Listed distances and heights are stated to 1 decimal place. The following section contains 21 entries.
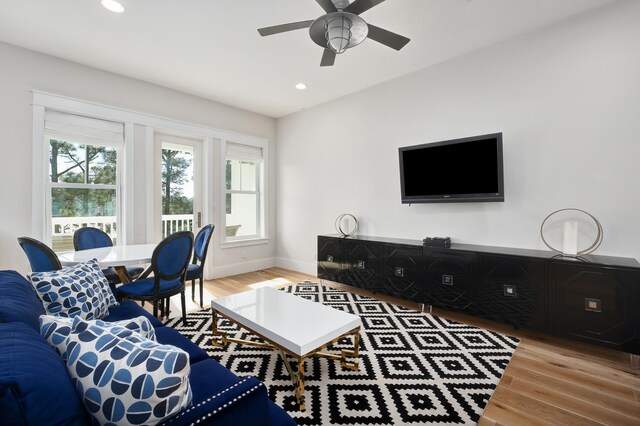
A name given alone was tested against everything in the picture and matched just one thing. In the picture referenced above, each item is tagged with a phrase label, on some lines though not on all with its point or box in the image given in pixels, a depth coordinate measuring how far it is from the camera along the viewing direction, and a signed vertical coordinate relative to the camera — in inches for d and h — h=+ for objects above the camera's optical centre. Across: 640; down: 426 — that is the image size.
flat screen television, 118.6 +18.2
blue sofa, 24.4 -16.9
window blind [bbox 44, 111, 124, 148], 131.8 +39.9
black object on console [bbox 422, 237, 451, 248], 127.8 -13.3
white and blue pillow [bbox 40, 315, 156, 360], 36.1 -15.0
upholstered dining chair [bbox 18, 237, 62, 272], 87.9 -12.8
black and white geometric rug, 66.8 -44.9
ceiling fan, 79.3 +52.7
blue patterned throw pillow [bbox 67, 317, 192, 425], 30.5 -17.9
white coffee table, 68.7 -29.4
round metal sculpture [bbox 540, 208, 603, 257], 100.5 -6.6
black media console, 87.4 -26.8
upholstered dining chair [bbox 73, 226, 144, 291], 123.6 -12.7
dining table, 96.9 -15.5
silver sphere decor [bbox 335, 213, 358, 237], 173.0 -7.6
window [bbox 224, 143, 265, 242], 199.5 +14.3
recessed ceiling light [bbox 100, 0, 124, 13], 96.7 +69.6
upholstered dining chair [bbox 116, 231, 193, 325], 103.0 -22.0
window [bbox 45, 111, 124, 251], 134.1 +18.4
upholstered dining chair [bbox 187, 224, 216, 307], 132.3 -19.6
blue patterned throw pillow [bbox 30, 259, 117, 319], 63.3 -18.0
